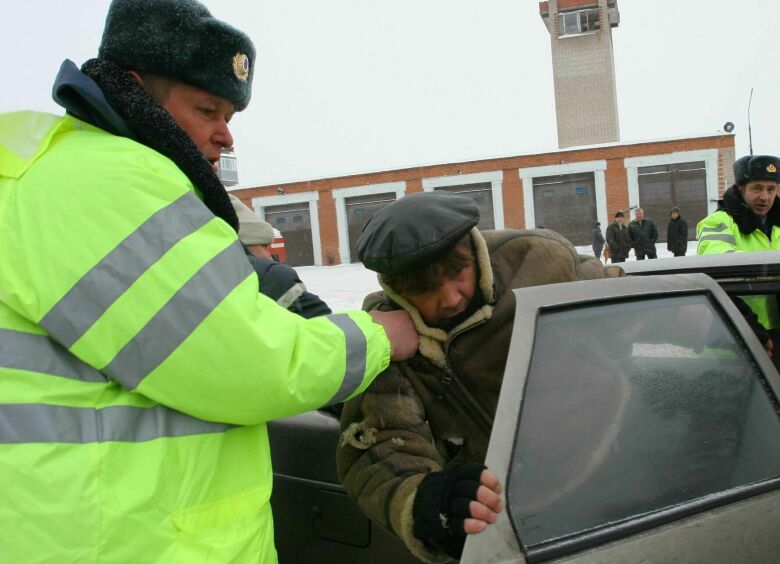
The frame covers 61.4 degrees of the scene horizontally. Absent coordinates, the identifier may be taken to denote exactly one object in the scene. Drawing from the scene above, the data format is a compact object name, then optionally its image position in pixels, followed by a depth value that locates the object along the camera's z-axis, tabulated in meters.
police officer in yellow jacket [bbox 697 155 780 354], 3.97
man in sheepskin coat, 1.57
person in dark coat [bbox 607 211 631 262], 14.89
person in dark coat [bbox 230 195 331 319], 2.43
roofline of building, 24.30
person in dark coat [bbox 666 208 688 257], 14.40
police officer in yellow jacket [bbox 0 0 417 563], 1.02
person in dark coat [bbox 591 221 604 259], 20.31
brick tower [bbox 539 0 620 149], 30.84
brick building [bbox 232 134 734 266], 24.45
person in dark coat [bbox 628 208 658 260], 14.86
